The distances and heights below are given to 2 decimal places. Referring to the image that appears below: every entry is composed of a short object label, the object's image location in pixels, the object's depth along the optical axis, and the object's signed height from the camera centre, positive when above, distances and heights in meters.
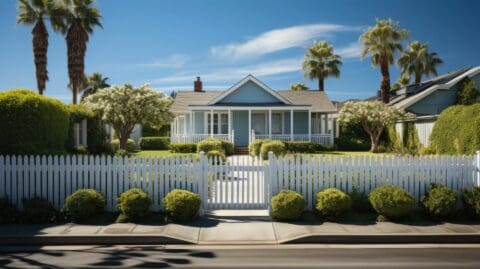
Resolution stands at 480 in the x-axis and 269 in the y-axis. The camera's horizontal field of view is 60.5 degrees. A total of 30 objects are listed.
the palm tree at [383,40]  35.75 +8.68
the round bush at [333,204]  9.32 -1.47
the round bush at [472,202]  9.31 -1.44
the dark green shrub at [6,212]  9.21 -1.63
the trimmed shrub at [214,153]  19.25 -0.66
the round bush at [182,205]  9.20 -1.47
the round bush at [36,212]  9.25 -1.62
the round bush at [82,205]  9.20 -1.46
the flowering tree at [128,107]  25.98 +2.11
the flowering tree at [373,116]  29.52 +1.71
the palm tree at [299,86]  61.78 +8.03
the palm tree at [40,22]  31.83 +9.26
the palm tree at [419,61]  45.84 +8.83
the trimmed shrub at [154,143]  36.22 -0.29
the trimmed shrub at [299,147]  29.27 -0.54
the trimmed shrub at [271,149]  22.92 -0.53
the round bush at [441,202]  9.30 -1.44
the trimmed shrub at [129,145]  30.64 -0.43
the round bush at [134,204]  9.24 -1.45
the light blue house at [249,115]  31.66 +2.05
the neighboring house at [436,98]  33.09 +3.47
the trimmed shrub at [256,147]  25.64 -0.47
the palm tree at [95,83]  52.50 +7.27
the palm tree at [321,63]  49.50 +9.26
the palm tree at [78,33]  34.22 +8.96
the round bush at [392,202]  9.17 -1.42
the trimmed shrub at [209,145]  24.86 -0.34
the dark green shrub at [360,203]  10.01 -1.55
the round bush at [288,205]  9.32 -1.51
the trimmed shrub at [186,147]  30.25 -0.58
